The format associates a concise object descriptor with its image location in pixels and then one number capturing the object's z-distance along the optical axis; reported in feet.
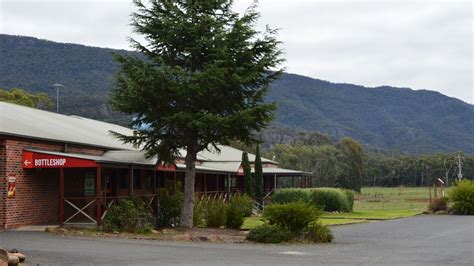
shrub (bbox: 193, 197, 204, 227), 90.07
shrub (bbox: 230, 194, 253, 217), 99.22
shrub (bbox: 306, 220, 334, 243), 72.49
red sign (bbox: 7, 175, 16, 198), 72.90
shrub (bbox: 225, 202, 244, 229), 90.58
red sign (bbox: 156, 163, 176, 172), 95.46
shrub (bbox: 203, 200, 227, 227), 90.63
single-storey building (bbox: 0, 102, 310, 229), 73.92
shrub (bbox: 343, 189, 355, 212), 152.66
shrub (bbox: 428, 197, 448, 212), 148.25
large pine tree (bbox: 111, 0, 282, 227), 77.46
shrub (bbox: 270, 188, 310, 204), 145.59
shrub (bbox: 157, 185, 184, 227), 86.89
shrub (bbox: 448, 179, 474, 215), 144.25
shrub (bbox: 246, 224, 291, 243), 70.95
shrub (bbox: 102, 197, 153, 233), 75.64
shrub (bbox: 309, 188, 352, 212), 149.43
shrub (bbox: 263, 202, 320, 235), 72.84
